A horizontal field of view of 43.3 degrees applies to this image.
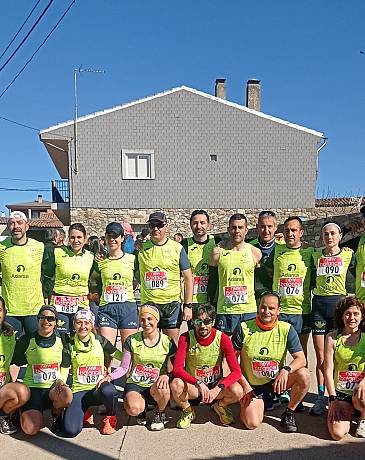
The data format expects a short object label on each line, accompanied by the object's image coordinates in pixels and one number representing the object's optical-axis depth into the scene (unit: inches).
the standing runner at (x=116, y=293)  180.1
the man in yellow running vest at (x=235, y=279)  172.1
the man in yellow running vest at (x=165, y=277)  179.3
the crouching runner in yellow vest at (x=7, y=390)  148.0
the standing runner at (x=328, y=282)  167.6
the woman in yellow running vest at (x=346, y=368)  142.6
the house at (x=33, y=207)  2054.6
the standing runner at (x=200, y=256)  185.0
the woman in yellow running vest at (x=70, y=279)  181.8
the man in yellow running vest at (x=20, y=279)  177.3
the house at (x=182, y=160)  737.6
